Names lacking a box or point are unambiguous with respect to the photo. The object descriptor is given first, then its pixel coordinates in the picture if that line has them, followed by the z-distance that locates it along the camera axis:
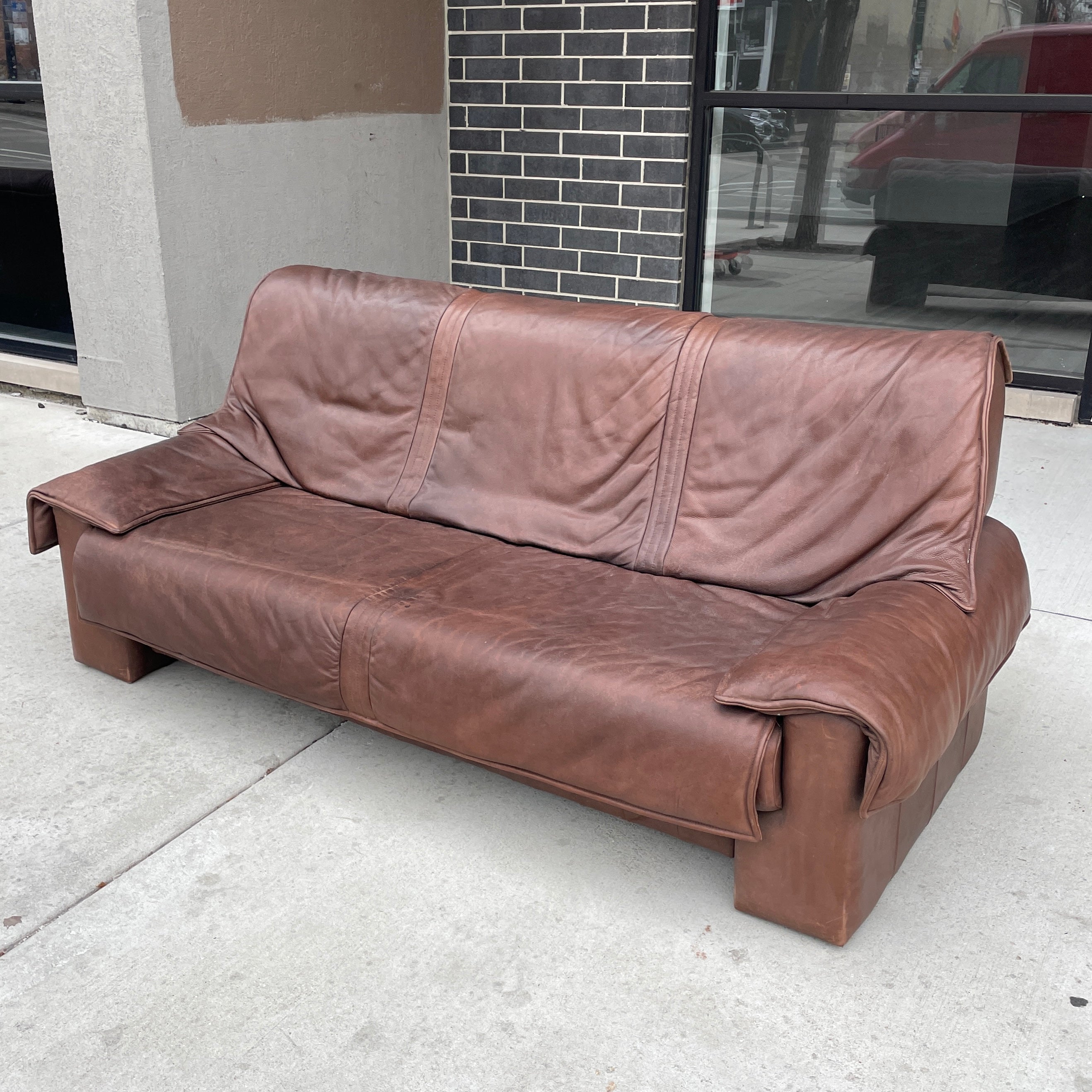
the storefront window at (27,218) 4.80
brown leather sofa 1.90
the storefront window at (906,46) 4.38
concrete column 4.26
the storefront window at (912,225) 4.59
